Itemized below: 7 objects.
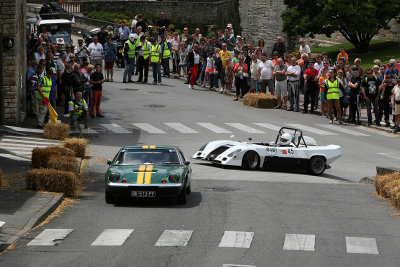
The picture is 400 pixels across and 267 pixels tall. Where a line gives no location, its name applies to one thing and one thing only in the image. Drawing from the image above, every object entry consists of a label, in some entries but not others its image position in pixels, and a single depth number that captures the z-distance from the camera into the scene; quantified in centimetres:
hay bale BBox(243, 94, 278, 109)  3931
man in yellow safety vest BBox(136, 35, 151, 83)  4484
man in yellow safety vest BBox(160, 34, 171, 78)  4678
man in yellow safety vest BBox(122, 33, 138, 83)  4453
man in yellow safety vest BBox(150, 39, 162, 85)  4412
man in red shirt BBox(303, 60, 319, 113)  3766
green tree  5759
